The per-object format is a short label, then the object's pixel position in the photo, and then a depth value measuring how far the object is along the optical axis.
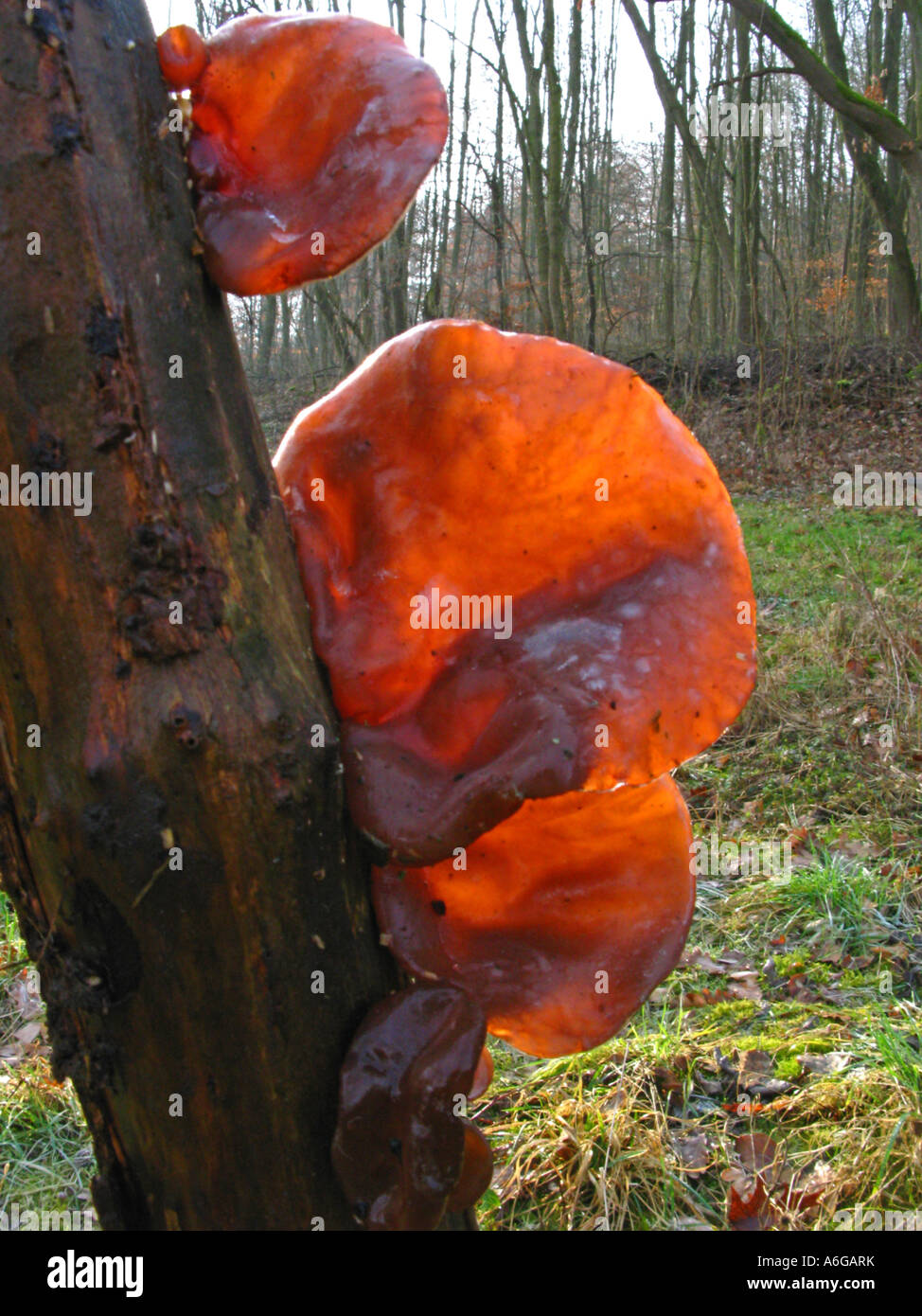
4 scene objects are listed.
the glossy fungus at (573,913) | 0.27
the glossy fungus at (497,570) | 0.24
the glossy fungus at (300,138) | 0.23
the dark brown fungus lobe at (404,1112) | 0.24
